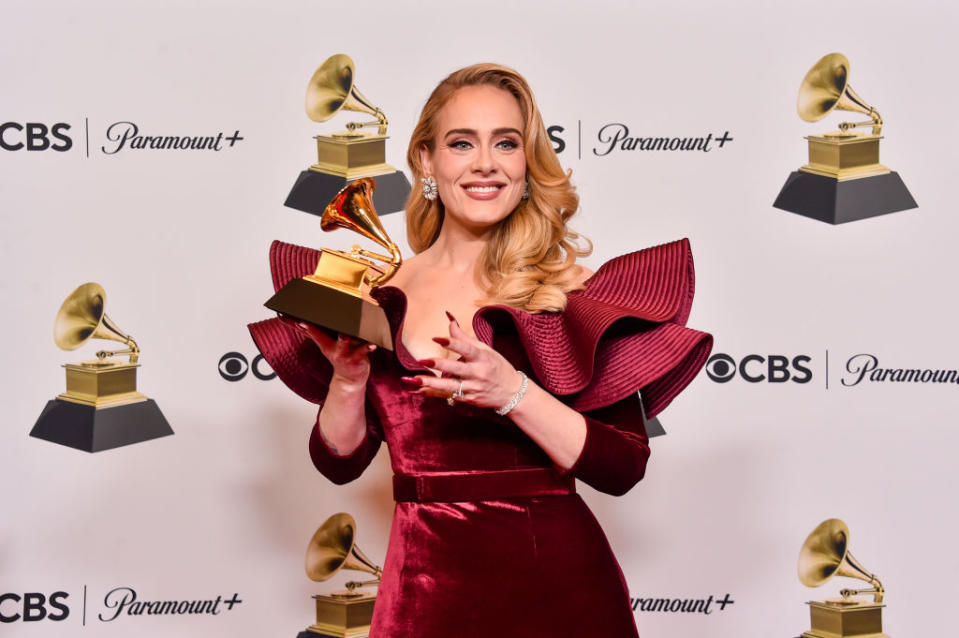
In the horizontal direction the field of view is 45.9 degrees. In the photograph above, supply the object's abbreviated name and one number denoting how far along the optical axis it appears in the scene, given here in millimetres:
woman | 1923
